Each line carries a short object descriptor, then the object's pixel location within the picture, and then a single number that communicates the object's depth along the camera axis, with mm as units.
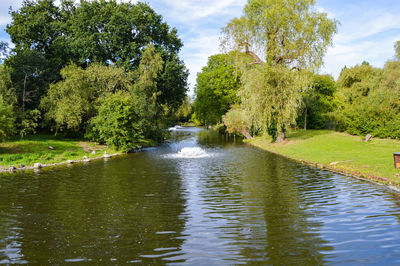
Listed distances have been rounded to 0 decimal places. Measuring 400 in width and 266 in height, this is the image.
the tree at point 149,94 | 39219
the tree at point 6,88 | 33656
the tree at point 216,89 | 60500
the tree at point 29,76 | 39812
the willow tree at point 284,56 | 34969
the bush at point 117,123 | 34219
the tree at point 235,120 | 48844
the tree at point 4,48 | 43966
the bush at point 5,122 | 26266
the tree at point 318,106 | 51531
